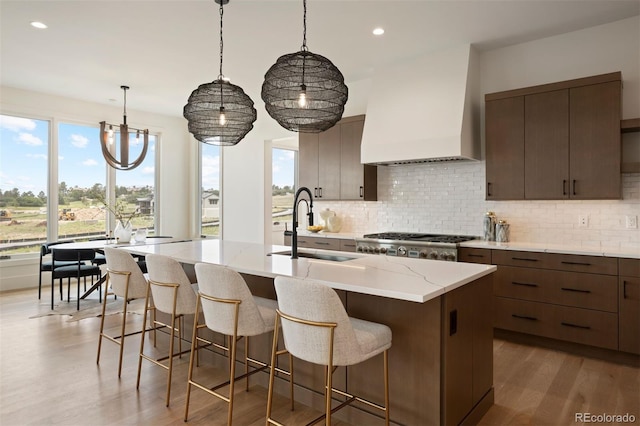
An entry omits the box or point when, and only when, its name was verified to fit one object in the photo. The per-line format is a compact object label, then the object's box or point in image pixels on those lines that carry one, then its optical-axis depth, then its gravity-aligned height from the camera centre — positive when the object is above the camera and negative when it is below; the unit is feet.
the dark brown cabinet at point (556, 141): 11.81 +2.29
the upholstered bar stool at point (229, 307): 7.51 -1.78
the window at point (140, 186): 24.09 +1.61
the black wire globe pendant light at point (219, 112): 10.14 +2.57
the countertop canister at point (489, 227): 14.32 -0.46
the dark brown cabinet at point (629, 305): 10.73 -2.40
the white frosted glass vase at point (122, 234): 17.49 -0.90
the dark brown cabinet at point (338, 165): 17.58 +2.17
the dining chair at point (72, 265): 16.37 -2.24
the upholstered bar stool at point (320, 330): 6.16 -1.82
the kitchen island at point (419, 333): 6.93 -2.15
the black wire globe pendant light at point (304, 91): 8.11 +2.51
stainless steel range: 13.69 -1.11
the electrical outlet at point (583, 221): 13.03 -0.21
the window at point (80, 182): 21.54 +1.69
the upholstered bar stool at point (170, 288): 8.96 -1.66
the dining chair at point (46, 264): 17.51 -2.23
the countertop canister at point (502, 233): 13.97 -0.64
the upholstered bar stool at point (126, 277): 10.39 -1.63
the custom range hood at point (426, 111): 13.94 +3.71
